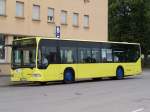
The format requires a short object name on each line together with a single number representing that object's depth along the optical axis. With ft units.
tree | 143.11
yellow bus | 59.73
